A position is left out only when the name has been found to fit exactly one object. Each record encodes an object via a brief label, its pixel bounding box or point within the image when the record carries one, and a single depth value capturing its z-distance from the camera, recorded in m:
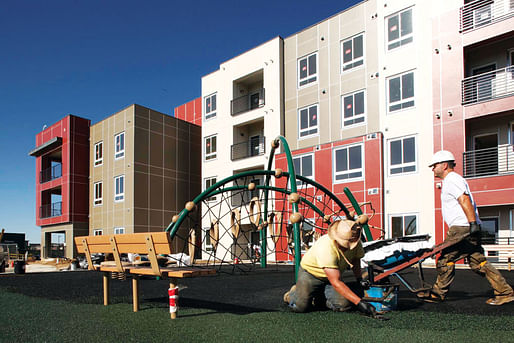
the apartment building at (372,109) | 18.08
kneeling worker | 4.61
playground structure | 5.07
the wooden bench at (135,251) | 5.00
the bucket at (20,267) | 14.37
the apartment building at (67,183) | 32.22
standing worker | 5.58
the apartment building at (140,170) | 28.52
